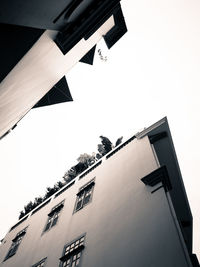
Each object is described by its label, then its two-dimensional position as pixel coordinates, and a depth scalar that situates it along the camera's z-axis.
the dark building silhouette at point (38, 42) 2.65
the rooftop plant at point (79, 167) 20.05
